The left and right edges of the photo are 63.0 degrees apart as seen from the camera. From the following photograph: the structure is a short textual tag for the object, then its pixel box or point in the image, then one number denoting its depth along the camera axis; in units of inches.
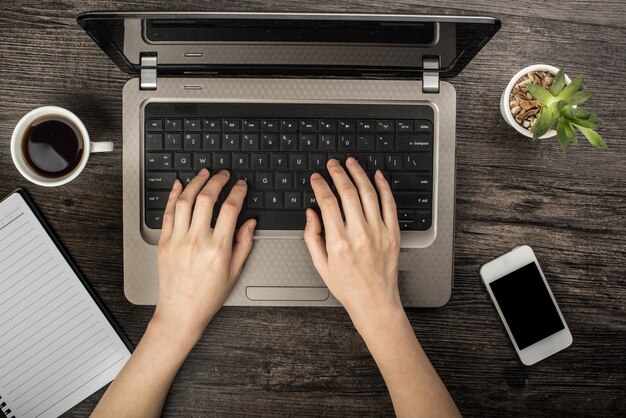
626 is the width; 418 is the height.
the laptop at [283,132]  27.5
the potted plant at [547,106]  25.0
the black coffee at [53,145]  27.1
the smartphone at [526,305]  29.0
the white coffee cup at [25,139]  26.2
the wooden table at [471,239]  29.0
